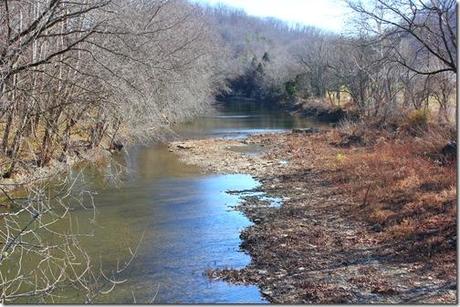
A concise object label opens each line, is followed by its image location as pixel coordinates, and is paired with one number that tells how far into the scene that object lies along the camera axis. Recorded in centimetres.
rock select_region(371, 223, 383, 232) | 1245
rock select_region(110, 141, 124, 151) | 2671
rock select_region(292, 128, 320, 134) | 3709
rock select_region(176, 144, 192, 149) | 2935
